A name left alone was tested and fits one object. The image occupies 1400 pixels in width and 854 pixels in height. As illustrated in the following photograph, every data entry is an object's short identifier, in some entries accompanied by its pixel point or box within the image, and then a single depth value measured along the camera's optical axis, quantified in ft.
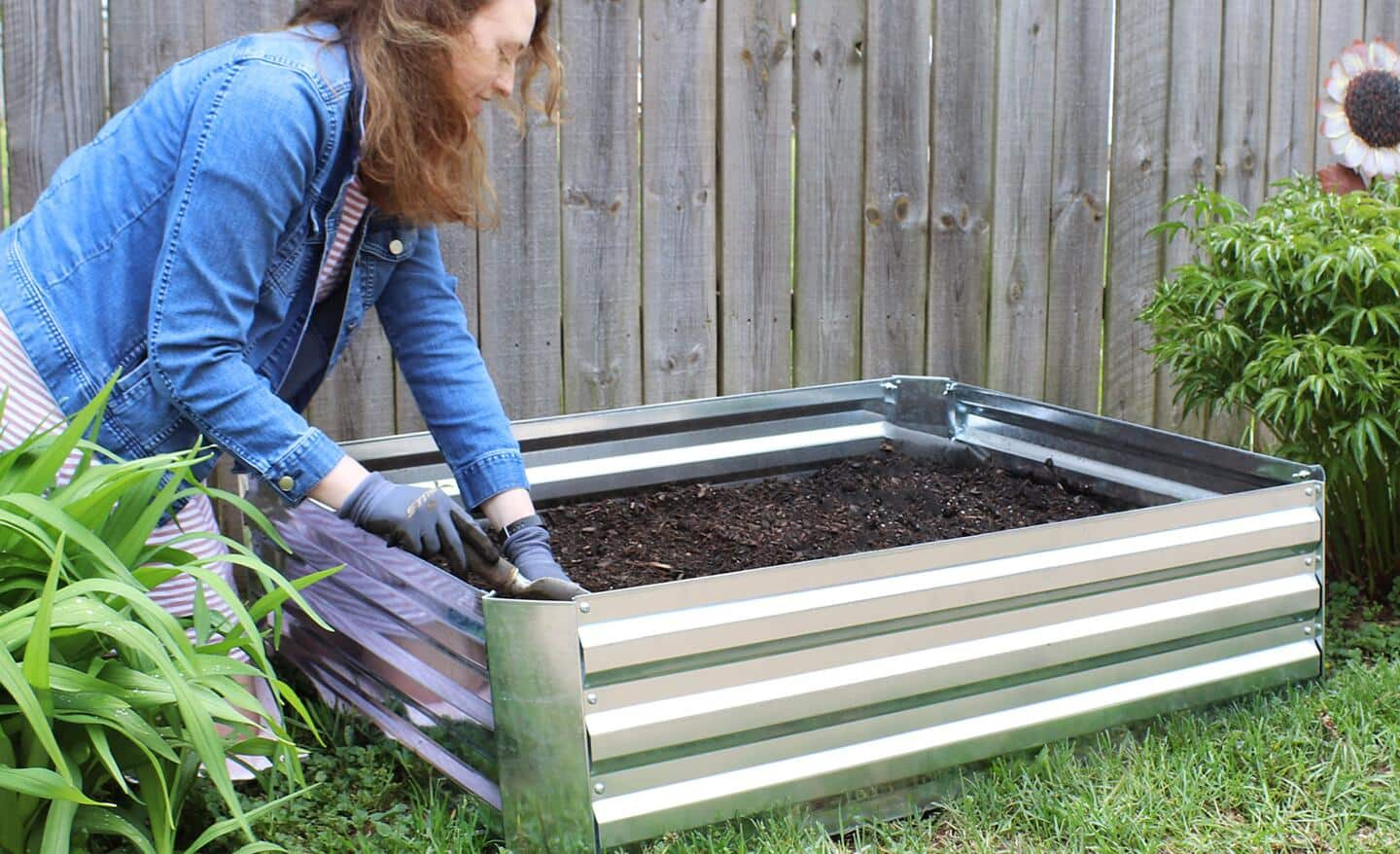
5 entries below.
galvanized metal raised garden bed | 6.57
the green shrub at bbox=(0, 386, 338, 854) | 5.24
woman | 6.67
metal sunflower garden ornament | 11.85
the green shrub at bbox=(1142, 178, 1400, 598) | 9.65
